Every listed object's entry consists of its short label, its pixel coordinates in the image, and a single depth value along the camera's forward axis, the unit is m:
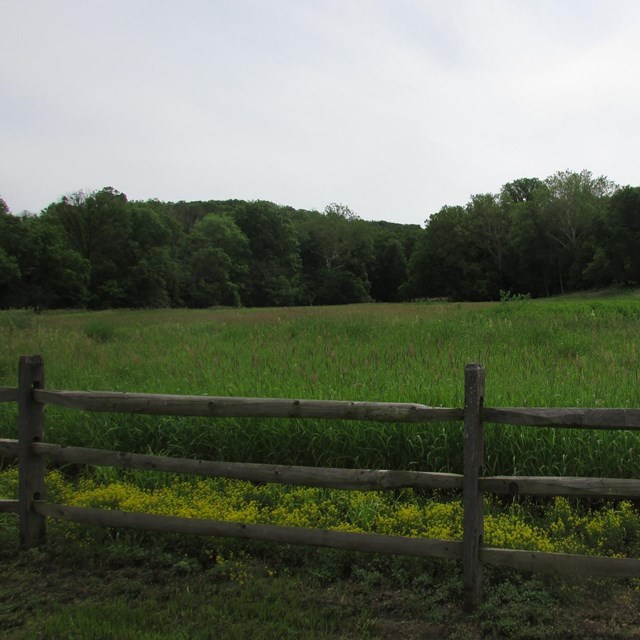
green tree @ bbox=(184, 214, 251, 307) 72.88
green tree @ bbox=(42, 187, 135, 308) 69.00
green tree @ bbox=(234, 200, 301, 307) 81.62
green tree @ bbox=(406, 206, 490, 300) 82.25
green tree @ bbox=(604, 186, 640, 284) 62.19
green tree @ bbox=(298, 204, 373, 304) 91.44
